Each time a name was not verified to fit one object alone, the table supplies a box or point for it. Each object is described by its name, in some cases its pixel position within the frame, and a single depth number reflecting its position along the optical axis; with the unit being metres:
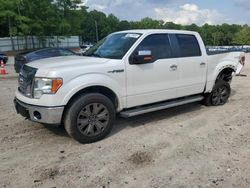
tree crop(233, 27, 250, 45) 75.77
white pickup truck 3.20
